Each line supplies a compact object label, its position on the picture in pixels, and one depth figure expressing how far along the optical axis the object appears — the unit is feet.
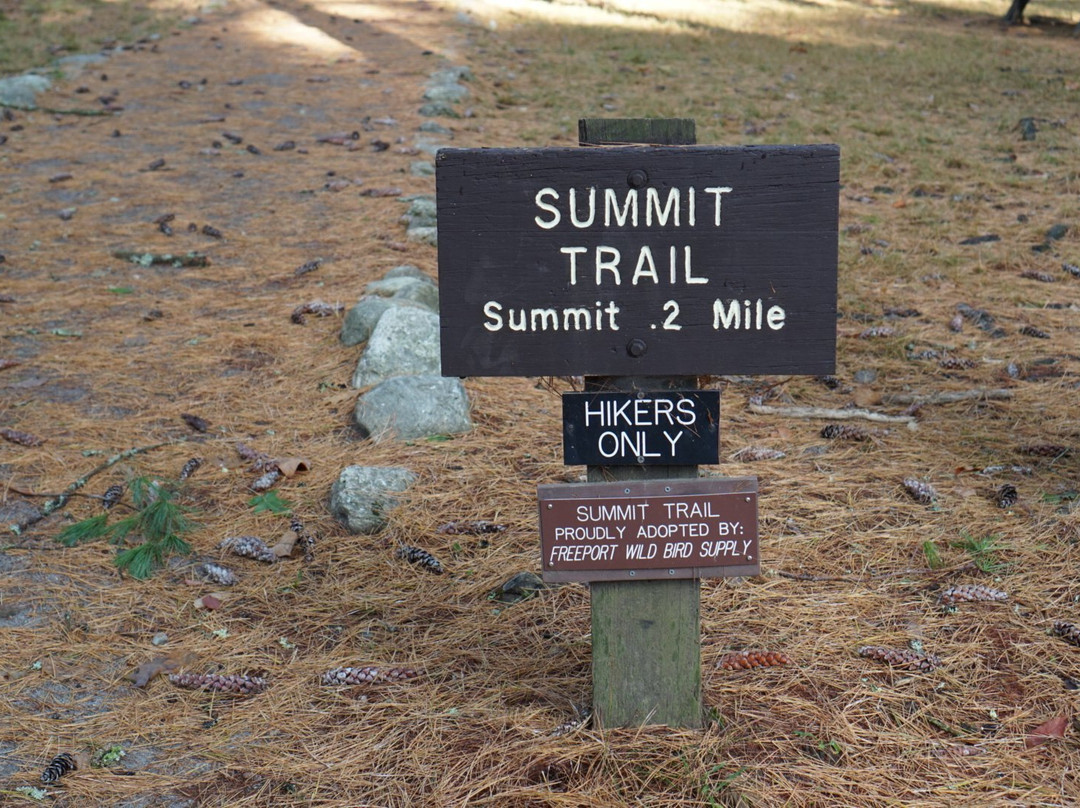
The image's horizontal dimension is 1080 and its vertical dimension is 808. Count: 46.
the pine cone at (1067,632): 8.18
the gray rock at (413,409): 11.95
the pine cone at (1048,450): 11.24
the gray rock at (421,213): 19.58
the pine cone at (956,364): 13.93
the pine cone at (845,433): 11.93
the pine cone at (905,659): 8.02
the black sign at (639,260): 6.53
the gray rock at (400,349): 13.00
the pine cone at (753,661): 8.08
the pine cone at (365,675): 8.08
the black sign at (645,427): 6.87
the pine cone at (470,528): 10.23
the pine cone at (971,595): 8.77
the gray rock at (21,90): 28.94
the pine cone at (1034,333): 14.83
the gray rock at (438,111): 28.73
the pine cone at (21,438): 11.87
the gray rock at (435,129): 26.84
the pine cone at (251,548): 9.88
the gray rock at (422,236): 18.74
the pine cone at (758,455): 11.49
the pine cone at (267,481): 11.03
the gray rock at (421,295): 15.25
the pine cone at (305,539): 9.91
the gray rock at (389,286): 15.62
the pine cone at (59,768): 6.97
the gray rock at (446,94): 30.20
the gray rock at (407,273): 16.51
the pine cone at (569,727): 7.31
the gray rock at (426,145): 24.90
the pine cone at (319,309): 15.65
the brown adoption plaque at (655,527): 6.96
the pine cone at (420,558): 9.67
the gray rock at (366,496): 10.27
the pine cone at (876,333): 15.14
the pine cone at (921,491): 10.41
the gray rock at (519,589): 9.25
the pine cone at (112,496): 10.66
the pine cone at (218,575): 9.51
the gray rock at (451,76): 32.32
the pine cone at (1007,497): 10.13
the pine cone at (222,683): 8.02
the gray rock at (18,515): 10.37
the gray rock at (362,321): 14.26
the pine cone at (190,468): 11.26
